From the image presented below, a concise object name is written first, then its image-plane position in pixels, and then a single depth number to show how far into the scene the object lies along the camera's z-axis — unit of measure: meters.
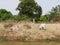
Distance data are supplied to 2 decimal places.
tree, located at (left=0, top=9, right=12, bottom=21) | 16.89
